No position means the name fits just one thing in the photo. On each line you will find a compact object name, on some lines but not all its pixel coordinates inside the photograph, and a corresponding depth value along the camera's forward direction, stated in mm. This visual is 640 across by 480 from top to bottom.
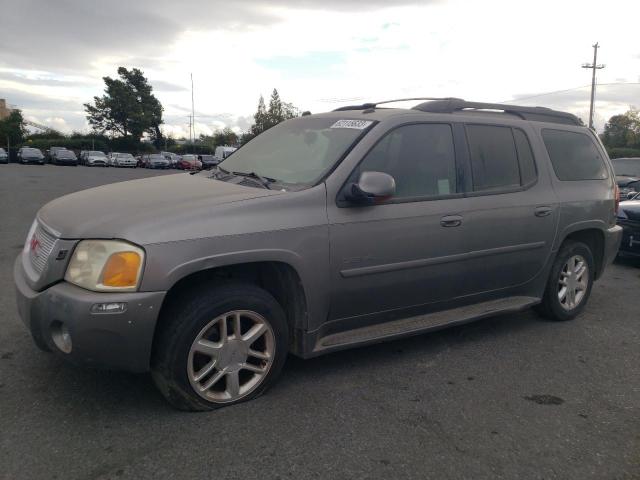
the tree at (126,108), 68062
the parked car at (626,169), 11896
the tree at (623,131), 59844
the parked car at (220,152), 41506
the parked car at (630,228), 7395
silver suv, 2906
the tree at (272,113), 65062
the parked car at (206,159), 48203
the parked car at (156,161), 48094
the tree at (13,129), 71562
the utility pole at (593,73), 46794
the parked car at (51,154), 47981
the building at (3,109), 101750
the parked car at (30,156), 44656
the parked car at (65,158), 46219
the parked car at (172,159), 50312
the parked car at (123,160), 48844
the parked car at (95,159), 47469
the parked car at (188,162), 46562
